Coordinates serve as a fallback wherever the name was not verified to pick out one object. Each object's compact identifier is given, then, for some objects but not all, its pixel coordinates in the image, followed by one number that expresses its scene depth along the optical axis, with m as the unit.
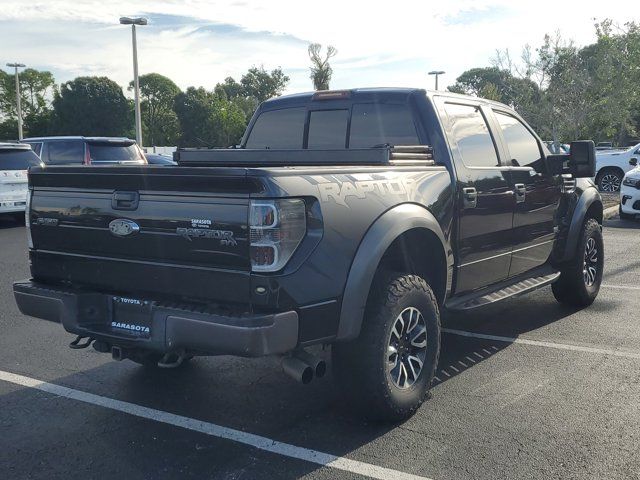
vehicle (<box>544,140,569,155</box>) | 19.00
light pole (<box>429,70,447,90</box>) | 38.03
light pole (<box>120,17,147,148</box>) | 24.72
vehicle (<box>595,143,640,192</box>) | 16.88
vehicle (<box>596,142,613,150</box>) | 45.54
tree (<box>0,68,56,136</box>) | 62.53
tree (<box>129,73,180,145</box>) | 68.50
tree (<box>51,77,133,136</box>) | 59.19
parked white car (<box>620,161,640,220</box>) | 12.97
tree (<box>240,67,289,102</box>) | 75.94
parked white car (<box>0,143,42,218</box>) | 12.65
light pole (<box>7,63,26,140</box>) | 43.22
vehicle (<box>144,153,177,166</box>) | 22.50
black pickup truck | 3.10
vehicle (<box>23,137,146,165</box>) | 14.25
